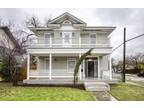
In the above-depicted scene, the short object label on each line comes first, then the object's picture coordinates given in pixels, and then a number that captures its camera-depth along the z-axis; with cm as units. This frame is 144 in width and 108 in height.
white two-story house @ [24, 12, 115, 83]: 1020
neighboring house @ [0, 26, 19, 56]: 1154
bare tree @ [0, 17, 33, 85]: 1017
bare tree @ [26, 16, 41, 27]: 1795
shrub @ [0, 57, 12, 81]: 1147
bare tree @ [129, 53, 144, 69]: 3212
